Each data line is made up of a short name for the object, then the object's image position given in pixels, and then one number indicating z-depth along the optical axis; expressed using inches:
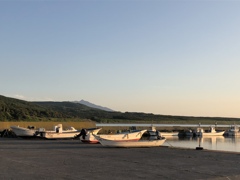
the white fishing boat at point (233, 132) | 3070.9
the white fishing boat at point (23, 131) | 1395.2
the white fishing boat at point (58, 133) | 1348.4
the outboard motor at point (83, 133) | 1151.0
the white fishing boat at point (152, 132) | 2521.7
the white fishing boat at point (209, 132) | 2793.1
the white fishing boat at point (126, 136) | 1079.5
